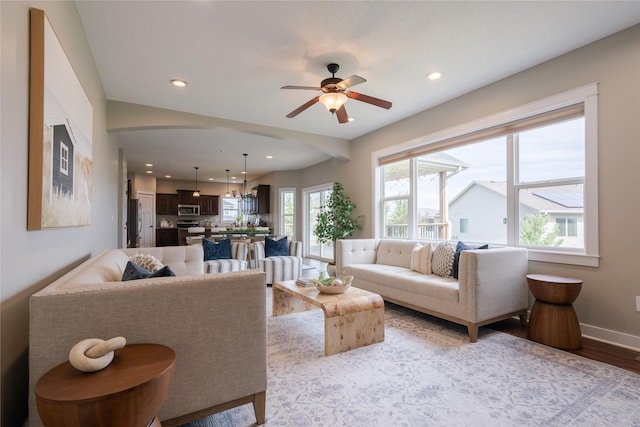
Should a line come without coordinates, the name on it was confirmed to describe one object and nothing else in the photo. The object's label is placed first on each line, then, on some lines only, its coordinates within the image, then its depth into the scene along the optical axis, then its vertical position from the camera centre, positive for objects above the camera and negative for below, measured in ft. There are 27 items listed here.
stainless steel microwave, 36.19 +0.74
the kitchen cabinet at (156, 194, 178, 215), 35.27 +1.42
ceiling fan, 9.15 +3.84
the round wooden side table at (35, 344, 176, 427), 3.01 -1.85
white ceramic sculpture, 3.38 -1.58
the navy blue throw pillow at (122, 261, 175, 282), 5.57 -1.09
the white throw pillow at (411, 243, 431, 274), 12.12 -1.76
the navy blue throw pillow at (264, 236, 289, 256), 16.92 -1.74
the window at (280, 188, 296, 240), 30.58 +0.33
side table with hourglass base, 8.45 -2.82
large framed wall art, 4.74 +1.49
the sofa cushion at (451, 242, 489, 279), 11.05 -1.60
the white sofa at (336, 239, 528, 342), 9.08 -2.43
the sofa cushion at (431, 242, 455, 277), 11.30 -1.65
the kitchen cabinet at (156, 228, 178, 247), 34.78 -2.35
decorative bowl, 9.32 -2.16
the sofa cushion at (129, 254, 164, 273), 7.85 -1.23
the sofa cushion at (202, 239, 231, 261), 15.15 -1.69
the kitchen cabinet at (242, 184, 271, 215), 31.50 +1.80
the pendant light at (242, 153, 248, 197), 23.71 +4.63
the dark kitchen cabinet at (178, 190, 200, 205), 36.29 +2.20
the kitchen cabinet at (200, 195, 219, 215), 37.88 +1.42
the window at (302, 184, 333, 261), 26.96 -0.46
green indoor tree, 18.71 -0.18
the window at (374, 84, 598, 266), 9.46 +1.41
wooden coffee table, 8.26 -2.88
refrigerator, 27.12 -0.60
